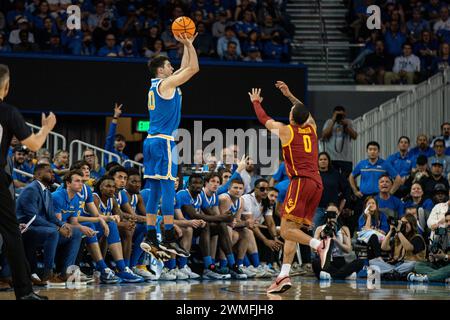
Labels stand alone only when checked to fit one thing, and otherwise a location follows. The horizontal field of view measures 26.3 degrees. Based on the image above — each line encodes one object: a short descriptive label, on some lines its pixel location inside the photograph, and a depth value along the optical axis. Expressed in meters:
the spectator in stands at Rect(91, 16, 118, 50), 22.05
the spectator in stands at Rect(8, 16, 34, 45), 21.31
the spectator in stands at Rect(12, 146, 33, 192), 16.33
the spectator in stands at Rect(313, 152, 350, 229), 16.70
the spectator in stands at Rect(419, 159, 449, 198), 17.59
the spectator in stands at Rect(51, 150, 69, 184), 16.22
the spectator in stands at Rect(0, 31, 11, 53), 21.09
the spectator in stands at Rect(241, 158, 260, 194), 18.45
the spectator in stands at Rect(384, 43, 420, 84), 23.08
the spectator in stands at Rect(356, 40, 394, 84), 23.23
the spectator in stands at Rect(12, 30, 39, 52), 21.17
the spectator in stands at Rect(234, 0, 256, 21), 23.50
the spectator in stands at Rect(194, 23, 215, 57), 22.27
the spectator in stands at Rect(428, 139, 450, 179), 18.88
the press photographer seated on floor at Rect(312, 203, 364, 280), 14.89
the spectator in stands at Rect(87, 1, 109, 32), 22.30
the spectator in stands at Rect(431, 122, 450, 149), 19.81
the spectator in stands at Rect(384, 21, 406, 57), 23.28
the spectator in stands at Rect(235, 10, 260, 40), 22.95
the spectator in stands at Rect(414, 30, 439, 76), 23.19
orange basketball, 11.62
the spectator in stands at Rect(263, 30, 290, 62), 22.92
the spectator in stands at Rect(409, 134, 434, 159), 19.30
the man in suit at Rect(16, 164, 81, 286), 12.69
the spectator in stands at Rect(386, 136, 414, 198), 19.02
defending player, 11.98
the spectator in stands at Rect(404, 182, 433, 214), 16.69
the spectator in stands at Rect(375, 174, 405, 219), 16.77
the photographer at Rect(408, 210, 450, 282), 14.57
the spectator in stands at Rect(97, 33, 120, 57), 21.67
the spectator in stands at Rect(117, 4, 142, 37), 22.33
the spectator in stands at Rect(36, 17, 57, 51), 21.53
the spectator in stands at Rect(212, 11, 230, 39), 22.91
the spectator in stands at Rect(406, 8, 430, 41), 23.75
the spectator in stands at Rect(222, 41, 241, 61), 22.33
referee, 9.32
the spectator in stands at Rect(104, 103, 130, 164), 17.94
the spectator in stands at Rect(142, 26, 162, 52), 22.17
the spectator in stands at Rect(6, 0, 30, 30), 21.92
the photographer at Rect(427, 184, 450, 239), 15.52
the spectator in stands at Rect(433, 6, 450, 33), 23.88
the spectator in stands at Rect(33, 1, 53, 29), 21.73
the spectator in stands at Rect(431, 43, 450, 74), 23.05
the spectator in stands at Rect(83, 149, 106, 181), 16.36
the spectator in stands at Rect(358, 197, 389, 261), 15.58
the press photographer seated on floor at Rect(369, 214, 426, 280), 15.19
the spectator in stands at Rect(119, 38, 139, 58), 21.89
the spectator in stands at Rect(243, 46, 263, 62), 22.50
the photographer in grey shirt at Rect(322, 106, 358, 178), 17.91
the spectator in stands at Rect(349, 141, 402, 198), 17.91
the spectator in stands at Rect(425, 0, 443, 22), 24.41
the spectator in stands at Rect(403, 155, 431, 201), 17.98
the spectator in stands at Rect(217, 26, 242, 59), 22.42
